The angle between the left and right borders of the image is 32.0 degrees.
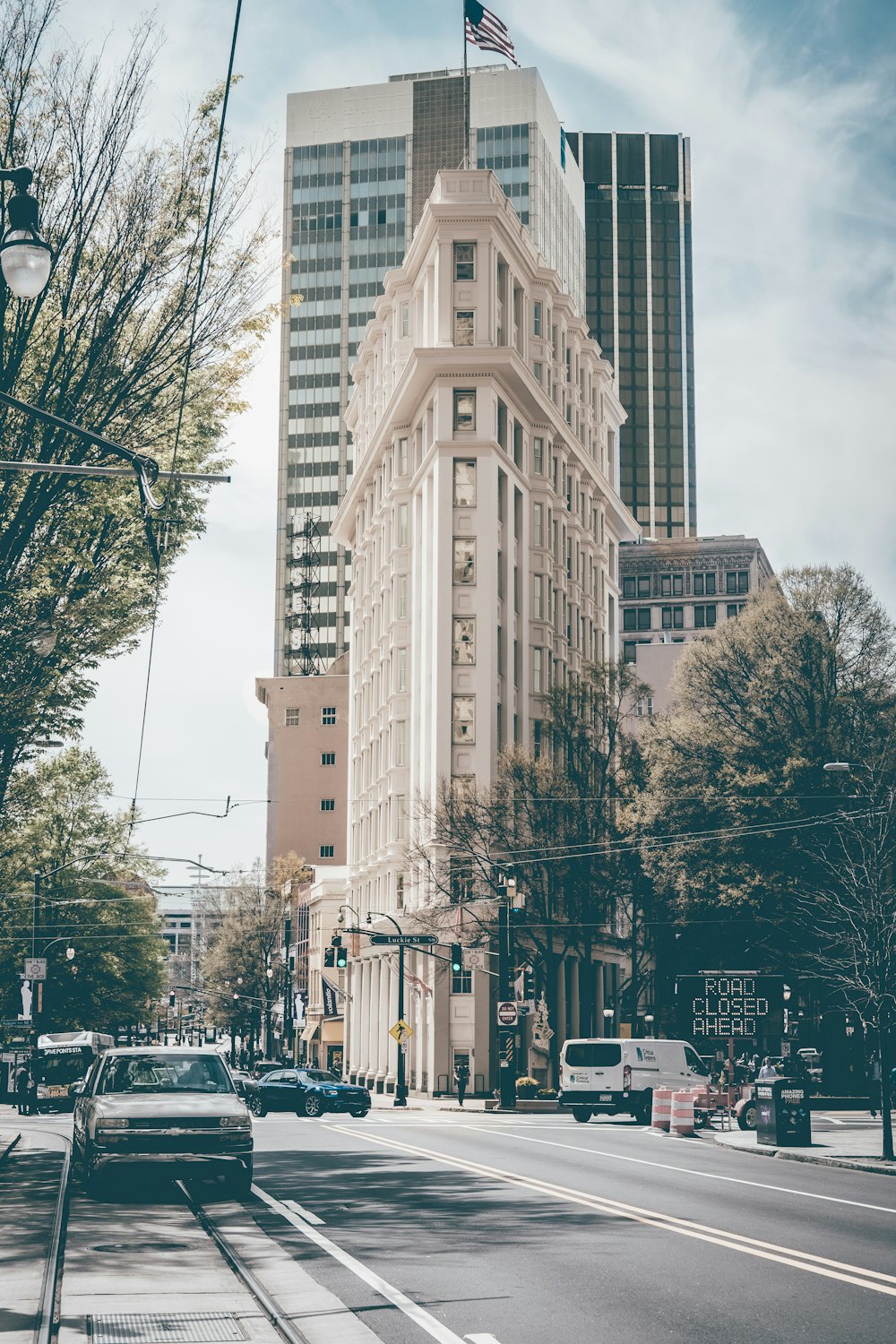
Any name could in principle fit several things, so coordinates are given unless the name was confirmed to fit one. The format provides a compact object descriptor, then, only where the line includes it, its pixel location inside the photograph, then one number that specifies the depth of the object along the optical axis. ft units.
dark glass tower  571.28
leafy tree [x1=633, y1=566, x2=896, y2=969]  171.63
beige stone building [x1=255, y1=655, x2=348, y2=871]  411.34
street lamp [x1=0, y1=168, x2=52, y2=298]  38.42
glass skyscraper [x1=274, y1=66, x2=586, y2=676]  469.16
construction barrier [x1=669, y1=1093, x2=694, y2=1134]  107.04
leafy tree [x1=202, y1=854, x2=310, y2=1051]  357.00
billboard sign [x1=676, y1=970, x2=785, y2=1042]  148.15
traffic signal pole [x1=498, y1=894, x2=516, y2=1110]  156.87
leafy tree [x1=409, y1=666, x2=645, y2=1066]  185.26
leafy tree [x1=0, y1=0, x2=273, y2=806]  63.41
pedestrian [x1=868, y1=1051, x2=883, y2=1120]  156.56
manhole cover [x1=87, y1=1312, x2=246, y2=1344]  29.73
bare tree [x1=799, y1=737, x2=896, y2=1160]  92.84
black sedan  138.10
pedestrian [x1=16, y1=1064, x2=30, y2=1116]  166.91
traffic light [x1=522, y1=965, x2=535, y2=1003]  209.63
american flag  280.31
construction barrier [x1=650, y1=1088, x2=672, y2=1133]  112.98
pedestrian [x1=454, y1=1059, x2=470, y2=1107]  177.66
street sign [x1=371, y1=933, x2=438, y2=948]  167.63
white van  126.31
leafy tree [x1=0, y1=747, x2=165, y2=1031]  217.97
